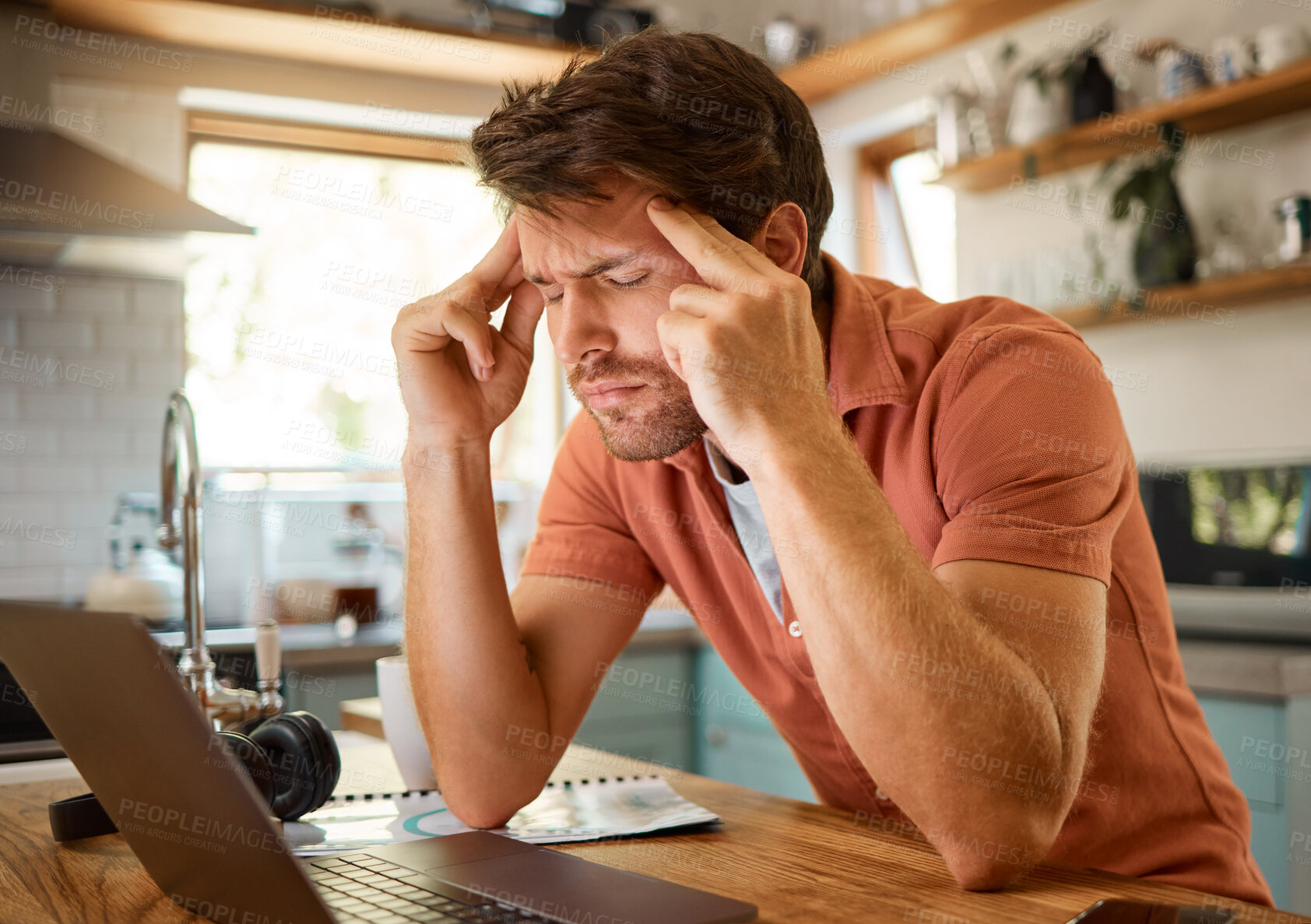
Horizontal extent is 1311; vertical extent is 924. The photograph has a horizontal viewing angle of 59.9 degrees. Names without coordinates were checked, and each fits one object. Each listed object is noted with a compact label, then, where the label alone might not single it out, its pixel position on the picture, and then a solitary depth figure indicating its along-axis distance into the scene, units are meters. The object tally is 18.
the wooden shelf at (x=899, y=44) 3.24
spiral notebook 0.96
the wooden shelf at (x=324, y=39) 3.38
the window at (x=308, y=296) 3.80
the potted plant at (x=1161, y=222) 2.83
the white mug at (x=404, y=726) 1.21
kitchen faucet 1.22
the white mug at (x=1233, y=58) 2.67
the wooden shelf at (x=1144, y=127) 2.62
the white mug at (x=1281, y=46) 2.57
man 0.82
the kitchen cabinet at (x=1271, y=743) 1.96
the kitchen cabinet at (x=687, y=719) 3.04
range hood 2.79
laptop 0.62
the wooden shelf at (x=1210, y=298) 2.60
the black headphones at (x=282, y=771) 0.95
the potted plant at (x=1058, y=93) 2.99
